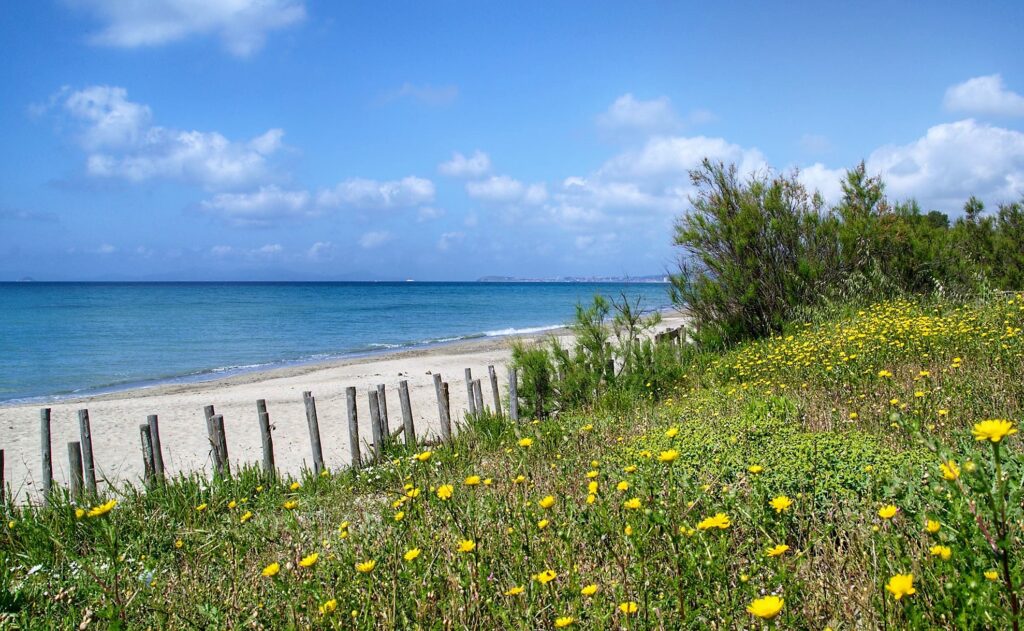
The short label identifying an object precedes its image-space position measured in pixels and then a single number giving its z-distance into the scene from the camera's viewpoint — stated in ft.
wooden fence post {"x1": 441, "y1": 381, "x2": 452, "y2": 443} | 24.68
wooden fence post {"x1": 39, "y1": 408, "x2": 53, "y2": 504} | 23.57
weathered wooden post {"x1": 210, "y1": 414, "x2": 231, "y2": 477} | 23.09
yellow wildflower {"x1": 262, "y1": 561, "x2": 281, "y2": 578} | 8.60
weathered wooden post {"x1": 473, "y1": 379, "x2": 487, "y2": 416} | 27.86
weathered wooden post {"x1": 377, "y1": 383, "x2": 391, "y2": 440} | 26.96
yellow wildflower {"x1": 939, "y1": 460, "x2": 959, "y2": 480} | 7.22
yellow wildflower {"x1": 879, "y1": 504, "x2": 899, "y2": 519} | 7.04
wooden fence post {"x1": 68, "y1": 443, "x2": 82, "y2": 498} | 22.45
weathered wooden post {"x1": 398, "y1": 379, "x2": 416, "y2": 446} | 26.08
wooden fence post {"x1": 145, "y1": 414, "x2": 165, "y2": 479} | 24.07
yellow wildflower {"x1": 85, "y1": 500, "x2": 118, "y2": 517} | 8.94
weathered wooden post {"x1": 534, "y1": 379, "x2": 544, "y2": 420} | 29.60
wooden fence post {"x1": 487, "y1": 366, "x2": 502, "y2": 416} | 27.52
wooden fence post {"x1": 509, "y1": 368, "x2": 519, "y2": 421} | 28.19
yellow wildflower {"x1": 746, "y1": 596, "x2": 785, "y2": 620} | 5.30
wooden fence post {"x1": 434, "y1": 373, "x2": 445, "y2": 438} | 27.47
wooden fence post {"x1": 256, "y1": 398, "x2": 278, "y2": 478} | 22.77
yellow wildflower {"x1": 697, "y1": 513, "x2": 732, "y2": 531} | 7.36
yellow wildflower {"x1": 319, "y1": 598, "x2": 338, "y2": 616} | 8.11
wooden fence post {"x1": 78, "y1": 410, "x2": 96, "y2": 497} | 22.95
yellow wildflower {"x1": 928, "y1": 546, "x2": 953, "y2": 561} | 6.24
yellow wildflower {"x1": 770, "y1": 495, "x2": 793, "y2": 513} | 7.91
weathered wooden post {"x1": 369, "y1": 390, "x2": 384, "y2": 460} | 25.82
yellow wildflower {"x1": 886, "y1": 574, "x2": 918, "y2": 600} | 5.41
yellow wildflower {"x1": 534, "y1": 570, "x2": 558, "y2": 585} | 7.50
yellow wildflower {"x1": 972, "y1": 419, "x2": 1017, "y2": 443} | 5.50
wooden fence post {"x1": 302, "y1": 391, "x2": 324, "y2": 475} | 25.00
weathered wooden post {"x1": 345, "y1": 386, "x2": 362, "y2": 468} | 24.21
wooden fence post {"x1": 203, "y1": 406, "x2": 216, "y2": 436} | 23.85
